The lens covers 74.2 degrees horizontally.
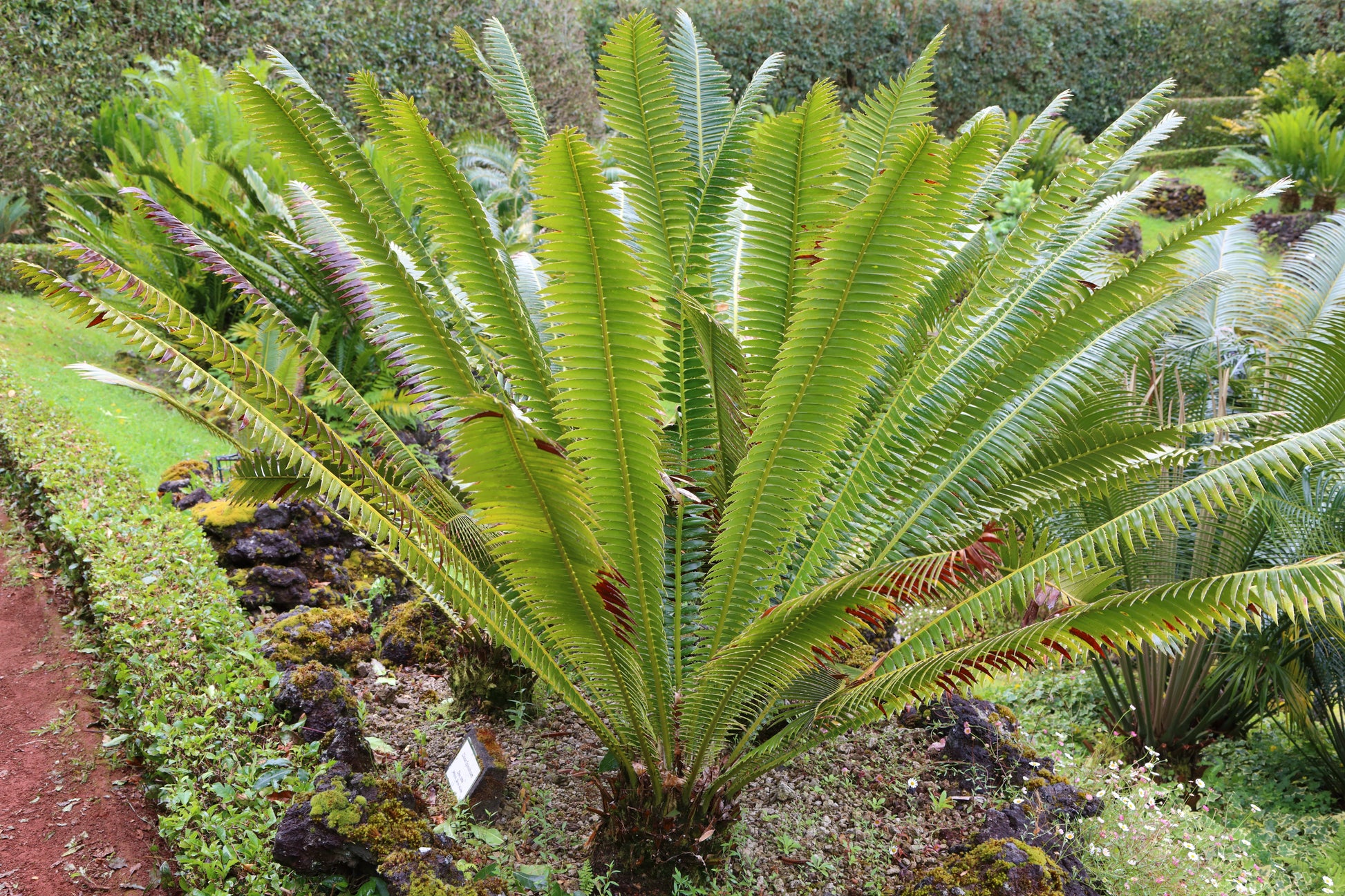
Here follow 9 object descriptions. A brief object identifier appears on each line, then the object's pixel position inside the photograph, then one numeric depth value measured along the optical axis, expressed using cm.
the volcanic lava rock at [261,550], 414
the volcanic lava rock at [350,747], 275
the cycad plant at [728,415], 203
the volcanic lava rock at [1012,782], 283
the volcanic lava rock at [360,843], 237
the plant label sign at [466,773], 280
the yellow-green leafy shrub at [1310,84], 1500
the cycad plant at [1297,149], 1289
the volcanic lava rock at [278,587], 395
